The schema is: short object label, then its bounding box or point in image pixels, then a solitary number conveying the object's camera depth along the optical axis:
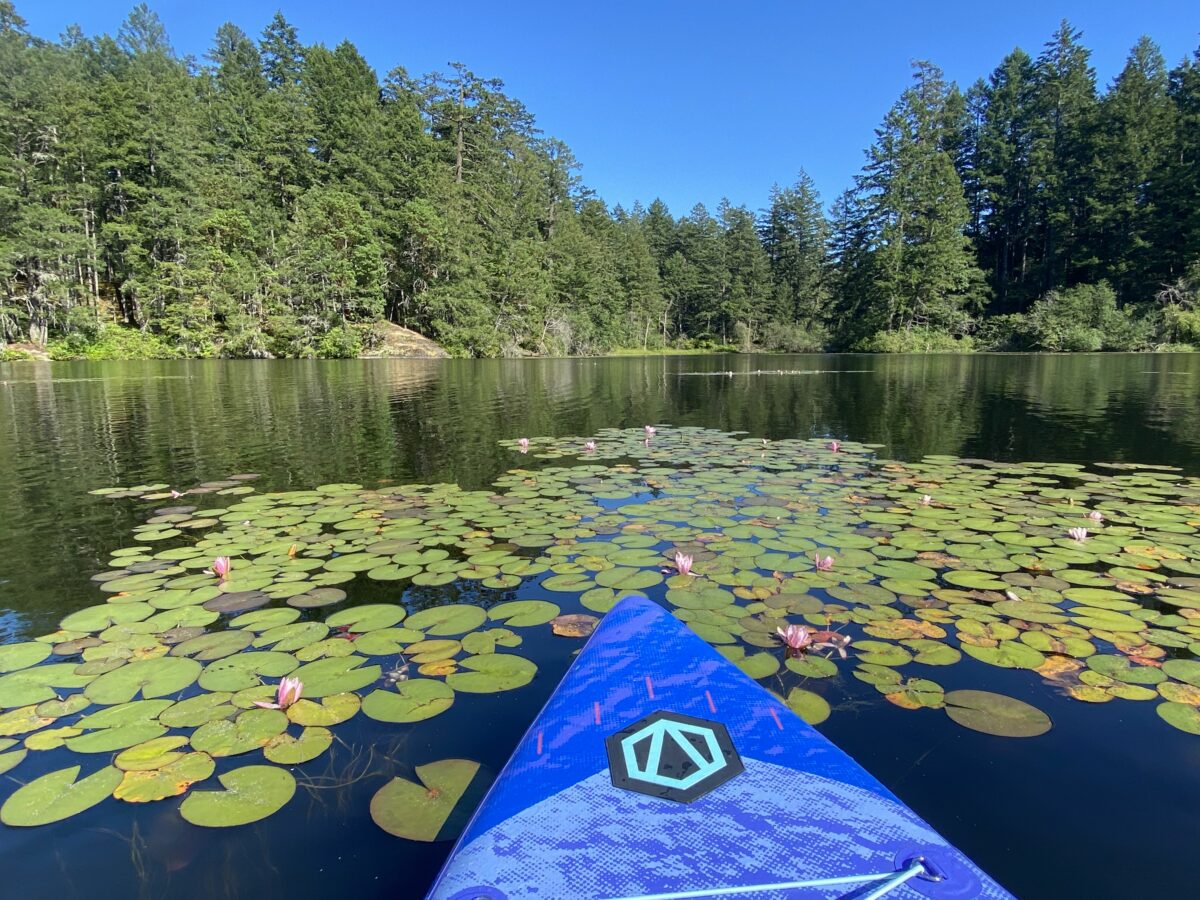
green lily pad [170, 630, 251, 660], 2.75
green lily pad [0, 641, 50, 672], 2.65
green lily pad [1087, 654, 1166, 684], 2.48
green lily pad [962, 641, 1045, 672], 2.63
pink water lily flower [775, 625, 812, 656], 2.67
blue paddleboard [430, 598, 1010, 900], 1.27
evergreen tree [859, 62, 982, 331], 40.22
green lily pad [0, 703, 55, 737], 2.21
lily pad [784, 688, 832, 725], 2.32
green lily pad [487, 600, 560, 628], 3.13
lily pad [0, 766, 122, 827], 1.82
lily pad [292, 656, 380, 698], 2.48
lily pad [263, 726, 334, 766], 2.09
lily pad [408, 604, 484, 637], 3.01
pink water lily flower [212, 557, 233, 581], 3.53
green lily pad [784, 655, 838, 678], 2.59
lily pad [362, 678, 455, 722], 2.31
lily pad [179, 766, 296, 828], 1.83
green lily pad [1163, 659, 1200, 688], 2.48
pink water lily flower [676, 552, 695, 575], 3.54
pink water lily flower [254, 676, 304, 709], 2.32
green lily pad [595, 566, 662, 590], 3.51
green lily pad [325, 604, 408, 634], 3.05
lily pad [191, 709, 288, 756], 2.13
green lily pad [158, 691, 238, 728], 2.26
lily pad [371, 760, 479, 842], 1.79
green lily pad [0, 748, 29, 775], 2.03
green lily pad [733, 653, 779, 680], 2.55
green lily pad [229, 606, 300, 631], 3.03
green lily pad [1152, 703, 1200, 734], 2.20
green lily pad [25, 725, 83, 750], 2.12
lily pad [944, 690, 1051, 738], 2.24
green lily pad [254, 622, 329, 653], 2.84
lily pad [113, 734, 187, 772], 2.03
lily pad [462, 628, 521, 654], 2.84
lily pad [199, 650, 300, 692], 2.50
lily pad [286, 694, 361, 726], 2.28
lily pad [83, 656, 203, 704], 2.42
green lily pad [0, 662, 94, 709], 2.40
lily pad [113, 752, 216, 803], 1.92
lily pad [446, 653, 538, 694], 2.51
